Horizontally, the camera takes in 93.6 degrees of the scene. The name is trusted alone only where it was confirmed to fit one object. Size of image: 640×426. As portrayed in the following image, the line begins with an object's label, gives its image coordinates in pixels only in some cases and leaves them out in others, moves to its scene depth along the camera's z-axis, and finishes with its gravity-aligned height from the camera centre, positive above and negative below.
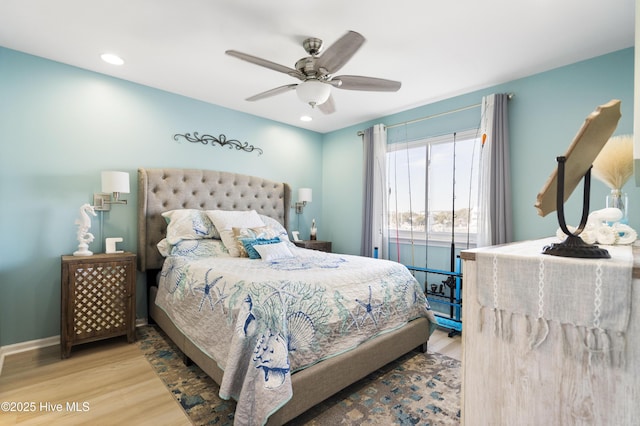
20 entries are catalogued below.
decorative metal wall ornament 3.49 +0.83
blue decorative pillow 2.75 -0.33
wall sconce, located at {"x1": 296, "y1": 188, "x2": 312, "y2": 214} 4.34 +0.21
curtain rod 3.19 +1.12
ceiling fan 1.86 +0.97
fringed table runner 0.71 -0.22
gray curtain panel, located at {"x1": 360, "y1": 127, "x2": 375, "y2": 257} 4.03 +0.19
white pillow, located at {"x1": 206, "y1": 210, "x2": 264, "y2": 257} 2.93 -0.14
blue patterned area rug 1.68 -1.18
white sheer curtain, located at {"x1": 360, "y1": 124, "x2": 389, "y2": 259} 3.94 +0.20
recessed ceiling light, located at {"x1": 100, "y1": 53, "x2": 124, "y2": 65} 2.55 +1.30
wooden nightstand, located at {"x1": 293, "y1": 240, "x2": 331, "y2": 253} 4.07 -0.49
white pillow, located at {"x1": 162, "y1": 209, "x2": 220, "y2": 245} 2.90 -0.17
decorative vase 1.34 +0.05
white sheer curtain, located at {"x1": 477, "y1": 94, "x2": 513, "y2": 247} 2.93 +0.34
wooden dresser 0.71 -0.34
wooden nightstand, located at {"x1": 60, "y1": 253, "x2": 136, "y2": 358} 2.38 -0.76
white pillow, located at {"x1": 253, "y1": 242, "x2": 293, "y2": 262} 2.68 -0.39
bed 1.48 -0.61
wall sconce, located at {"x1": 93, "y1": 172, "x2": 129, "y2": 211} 2.68 +0.19
